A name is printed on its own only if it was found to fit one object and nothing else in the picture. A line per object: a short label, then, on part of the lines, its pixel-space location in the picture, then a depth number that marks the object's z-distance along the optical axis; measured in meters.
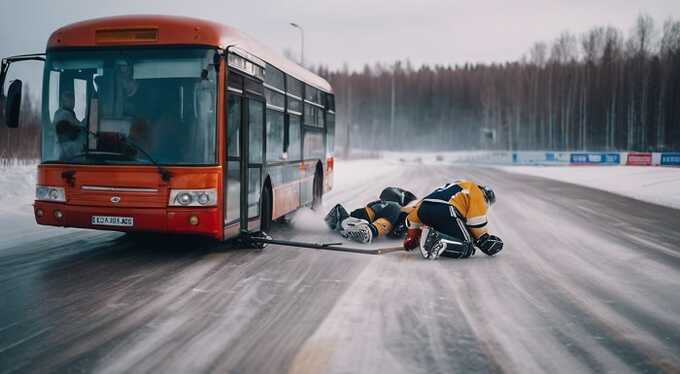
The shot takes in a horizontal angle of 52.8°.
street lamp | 37.10
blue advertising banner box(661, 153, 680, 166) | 50.61
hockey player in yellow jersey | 9.20
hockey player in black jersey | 10.84
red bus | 8.44
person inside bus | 8.66
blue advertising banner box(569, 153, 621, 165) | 56.12
